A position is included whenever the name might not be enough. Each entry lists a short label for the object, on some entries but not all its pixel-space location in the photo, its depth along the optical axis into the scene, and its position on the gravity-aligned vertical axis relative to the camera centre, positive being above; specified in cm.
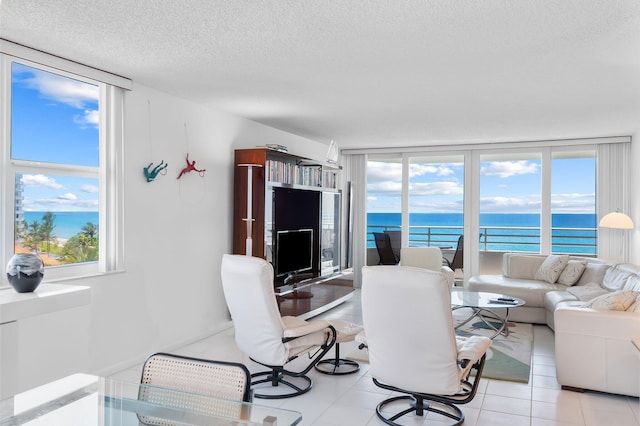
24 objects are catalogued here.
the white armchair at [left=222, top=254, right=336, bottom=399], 336 -85
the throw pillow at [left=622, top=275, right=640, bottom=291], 476 -72
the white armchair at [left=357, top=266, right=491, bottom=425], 279 -76
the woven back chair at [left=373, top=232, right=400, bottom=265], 809 -66
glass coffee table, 495 -96
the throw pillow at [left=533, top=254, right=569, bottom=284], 624 -74
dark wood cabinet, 536 -15
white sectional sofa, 352 -100
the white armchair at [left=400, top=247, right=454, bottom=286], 735 -72
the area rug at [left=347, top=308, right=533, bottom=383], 404 -134
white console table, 260 -57
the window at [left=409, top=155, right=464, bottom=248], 874 +27
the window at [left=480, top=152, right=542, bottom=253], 807 +35
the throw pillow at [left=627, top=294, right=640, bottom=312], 367 -72
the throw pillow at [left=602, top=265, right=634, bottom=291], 518 -73
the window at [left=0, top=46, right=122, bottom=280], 340 +31
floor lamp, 614 -12
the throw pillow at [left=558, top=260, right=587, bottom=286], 605 -77
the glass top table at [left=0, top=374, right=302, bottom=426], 157 -71
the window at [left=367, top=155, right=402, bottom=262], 904 +33
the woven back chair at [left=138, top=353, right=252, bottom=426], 163 -63
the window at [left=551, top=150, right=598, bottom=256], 766 +45
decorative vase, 279 -37
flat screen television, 558 -50
